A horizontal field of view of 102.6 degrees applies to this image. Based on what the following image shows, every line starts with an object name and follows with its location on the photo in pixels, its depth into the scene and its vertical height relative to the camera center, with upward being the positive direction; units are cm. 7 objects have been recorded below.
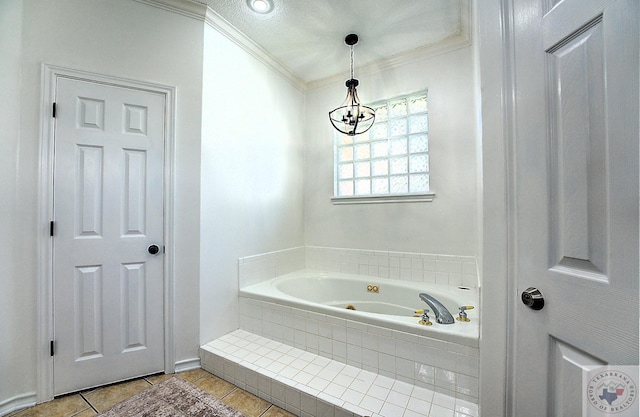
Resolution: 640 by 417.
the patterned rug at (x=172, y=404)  145 -115
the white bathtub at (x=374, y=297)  149 -70
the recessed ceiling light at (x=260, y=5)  191 +156
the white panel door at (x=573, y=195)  60 +4
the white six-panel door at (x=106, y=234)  161 -16
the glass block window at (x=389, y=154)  255 +61
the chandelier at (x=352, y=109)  209 +86
